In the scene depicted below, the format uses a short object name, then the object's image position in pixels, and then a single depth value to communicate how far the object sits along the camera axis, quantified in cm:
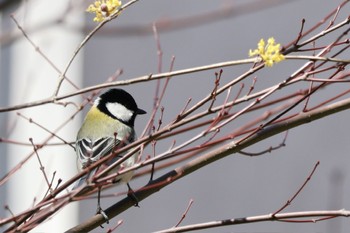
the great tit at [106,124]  638
